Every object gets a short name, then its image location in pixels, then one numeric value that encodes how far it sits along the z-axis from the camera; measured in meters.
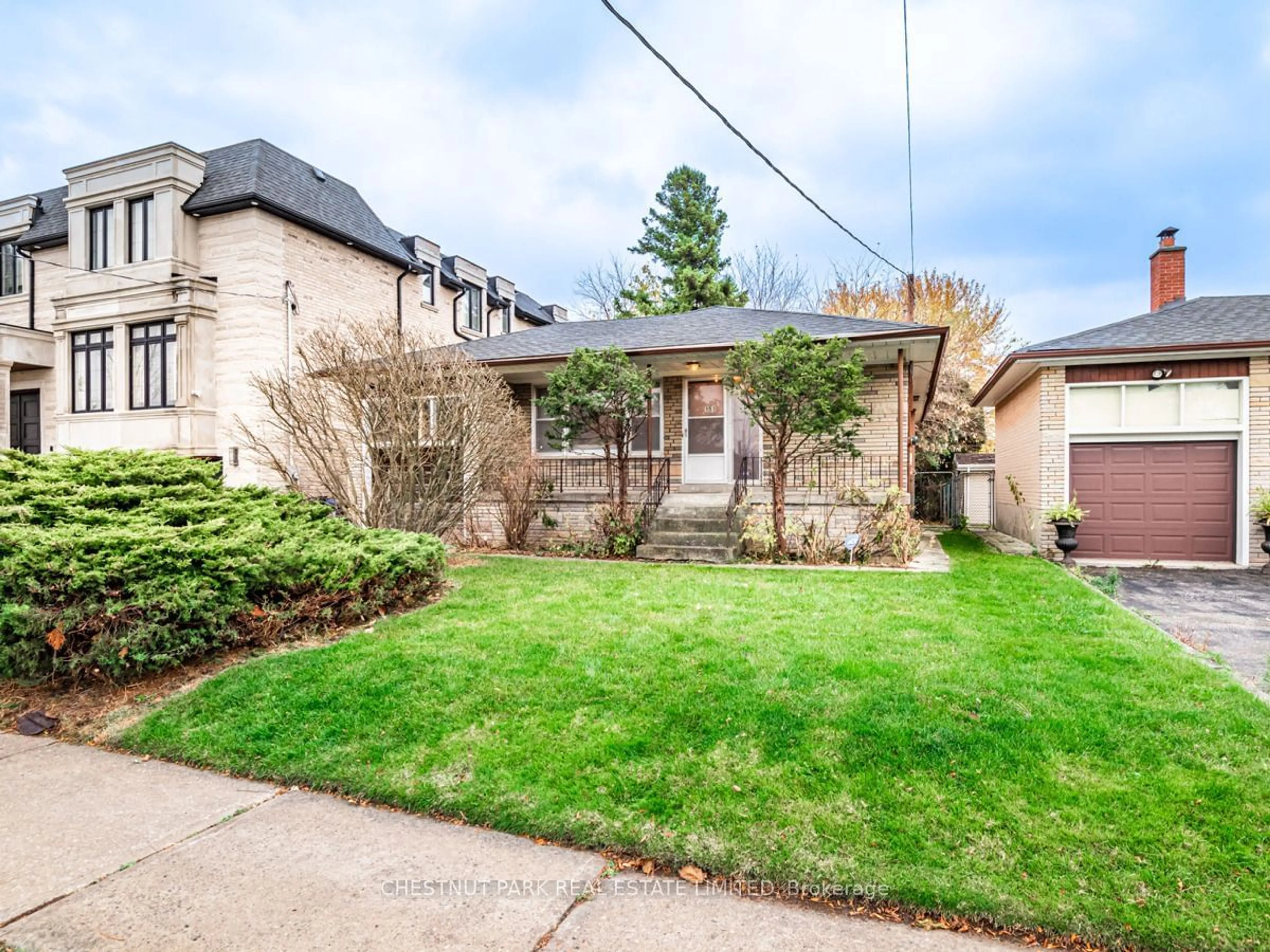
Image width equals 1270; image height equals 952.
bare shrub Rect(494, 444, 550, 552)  10.77
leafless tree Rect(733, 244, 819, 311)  30.45
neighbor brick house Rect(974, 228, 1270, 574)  10.26
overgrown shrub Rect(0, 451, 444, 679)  4.36
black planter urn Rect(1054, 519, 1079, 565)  10.16
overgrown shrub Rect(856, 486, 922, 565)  9.19
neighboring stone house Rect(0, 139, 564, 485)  14.83
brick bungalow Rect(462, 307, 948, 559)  10.68
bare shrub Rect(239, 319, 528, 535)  8.03
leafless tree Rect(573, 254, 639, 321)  32.47
